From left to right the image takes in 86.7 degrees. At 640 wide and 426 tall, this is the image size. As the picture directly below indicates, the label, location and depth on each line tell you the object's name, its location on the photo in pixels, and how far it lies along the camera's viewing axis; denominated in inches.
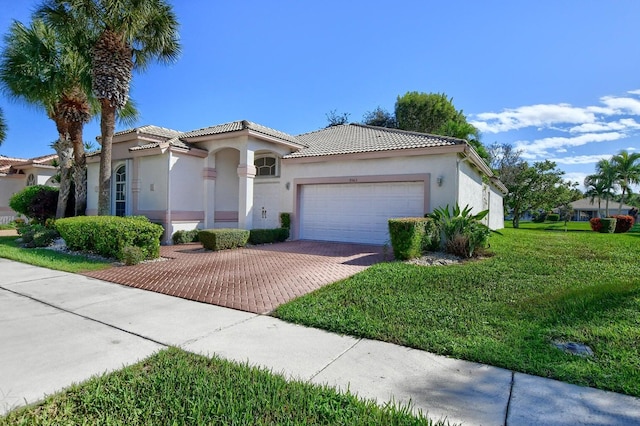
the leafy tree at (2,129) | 978.1
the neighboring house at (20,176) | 1048.8
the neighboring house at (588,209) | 2400.3
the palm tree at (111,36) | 505.4
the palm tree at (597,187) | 1769.2
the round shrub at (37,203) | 719.7
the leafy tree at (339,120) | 1445.6
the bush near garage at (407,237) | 377.7
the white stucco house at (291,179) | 516.7
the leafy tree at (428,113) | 1338.6
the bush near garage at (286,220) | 613.9
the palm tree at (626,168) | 1625.2
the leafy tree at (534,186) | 1395.2
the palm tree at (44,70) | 566.6
